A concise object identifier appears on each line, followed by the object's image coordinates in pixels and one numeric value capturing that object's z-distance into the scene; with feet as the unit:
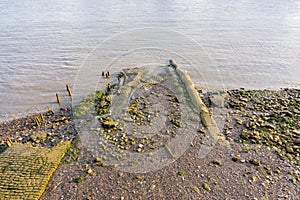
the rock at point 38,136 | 20.01
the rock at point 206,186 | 14.90
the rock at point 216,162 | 16.97
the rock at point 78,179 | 15.23
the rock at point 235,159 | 17.34
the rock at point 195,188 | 14.70
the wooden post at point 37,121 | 22.84
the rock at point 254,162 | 17.00
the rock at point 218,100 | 26.62
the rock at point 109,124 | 20.88
